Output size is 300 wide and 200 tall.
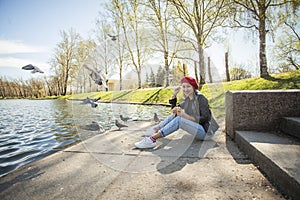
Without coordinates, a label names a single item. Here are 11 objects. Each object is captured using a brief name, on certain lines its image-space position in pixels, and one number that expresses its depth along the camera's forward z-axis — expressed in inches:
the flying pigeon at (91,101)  123.1
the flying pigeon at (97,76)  109.7
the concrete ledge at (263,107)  116.0
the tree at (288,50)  626.4
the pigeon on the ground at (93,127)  119.8
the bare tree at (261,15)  386.0
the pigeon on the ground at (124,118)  122.6
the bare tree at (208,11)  348.2
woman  112.2
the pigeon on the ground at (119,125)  141.3
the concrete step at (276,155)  59.5
